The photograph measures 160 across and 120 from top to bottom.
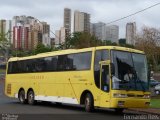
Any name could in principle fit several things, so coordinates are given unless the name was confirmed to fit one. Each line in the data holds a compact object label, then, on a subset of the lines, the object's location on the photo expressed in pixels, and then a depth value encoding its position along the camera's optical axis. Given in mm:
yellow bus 13587
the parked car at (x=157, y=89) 27442
